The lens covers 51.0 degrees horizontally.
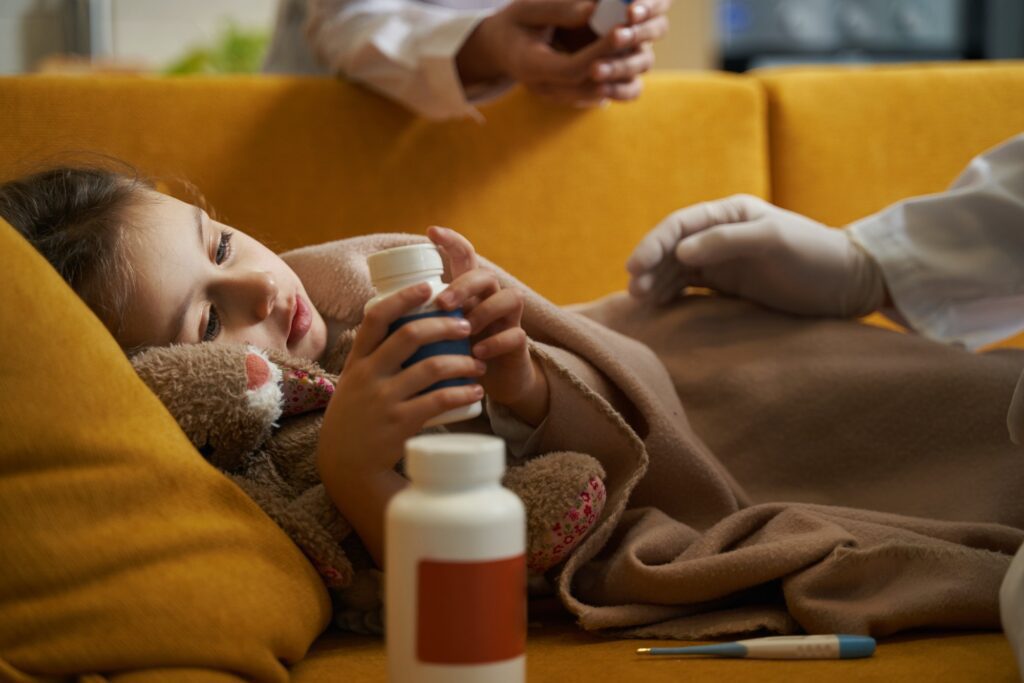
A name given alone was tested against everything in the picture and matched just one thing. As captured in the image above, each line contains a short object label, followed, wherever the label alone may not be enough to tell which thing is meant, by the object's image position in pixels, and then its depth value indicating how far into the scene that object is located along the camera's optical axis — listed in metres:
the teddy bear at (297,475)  0.82
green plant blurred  3.32
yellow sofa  0.70
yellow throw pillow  0.68
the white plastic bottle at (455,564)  0.57
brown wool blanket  0.83
